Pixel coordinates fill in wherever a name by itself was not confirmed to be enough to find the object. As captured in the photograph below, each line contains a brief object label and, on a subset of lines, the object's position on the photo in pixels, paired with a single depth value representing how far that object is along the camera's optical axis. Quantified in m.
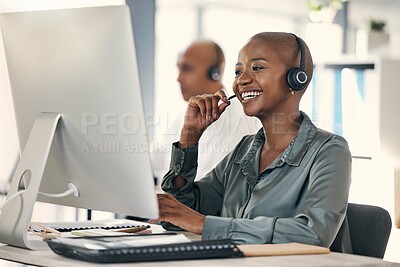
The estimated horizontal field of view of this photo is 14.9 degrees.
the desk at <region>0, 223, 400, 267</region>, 3.26
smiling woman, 3.54
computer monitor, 3.33
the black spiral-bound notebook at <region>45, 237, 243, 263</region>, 3.24
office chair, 3.73
